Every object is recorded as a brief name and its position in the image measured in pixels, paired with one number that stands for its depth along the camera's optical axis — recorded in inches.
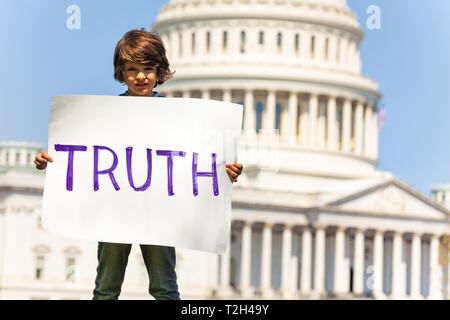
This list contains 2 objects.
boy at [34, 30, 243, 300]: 468.1
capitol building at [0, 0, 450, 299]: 4697.3
